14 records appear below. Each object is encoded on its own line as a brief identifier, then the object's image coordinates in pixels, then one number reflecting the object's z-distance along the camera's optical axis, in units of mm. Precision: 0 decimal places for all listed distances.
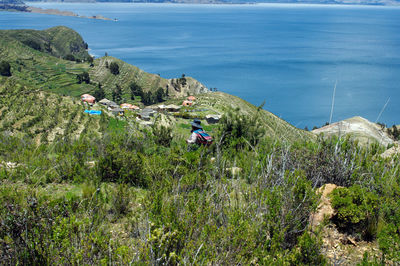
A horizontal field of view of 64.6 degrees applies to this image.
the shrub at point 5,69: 57881
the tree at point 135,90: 68000
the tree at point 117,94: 62344
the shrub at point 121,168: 6020
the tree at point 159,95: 66525
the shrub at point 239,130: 9328
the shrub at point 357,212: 4020
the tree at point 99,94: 59406
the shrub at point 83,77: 67062
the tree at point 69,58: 87062
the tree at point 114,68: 73912
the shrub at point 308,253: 3148
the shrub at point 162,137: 10539
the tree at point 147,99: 64125
